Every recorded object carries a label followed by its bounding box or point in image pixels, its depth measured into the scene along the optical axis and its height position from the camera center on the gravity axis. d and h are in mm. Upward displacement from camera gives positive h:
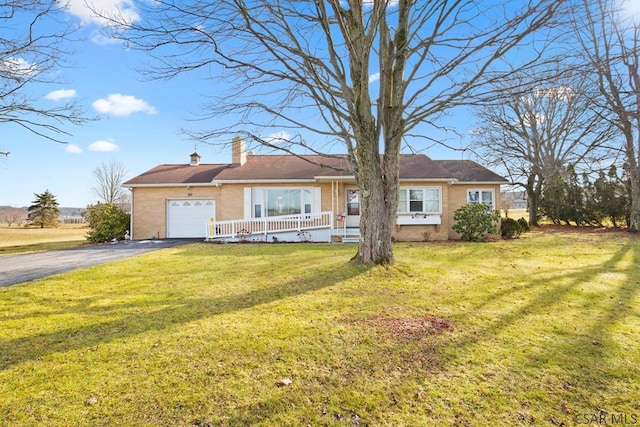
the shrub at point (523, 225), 18200 -664
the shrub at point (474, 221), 15328 -344
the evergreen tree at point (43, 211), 39188 +964
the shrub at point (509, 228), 17172 -787
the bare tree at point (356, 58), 6387 +3524
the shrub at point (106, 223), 16906 -264
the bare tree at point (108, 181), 38094 +4463
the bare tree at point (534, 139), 22073 +5420
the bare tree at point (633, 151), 17484 +3665
